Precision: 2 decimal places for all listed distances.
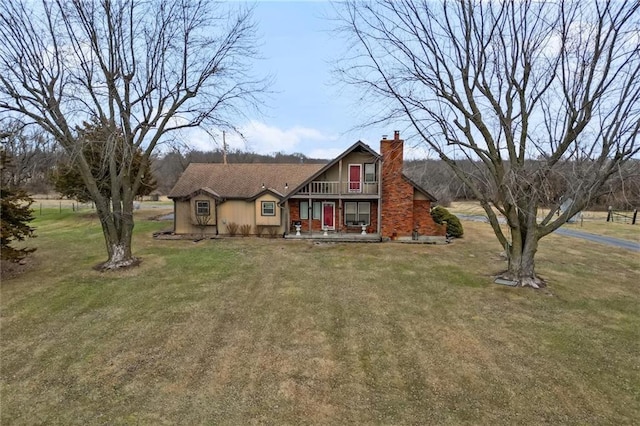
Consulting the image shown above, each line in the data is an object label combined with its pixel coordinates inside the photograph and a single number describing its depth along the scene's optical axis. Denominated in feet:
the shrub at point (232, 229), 70.44
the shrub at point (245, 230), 70.38
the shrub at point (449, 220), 71.26
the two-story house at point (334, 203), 66.52
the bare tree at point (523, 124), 34.06
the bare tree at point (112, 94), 40.16
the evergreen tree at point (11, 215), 38.70
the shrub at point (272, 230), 69.97
